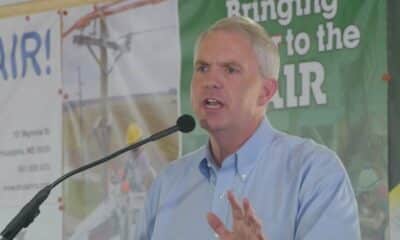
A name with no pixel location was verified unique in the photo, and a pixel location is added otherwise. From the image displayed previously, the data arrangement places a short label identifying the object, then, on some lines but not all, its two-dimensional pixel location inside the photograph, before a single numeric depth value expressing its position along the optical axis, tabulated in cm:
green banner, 527
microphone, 329
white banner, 696
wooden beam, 687
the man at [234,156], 357
